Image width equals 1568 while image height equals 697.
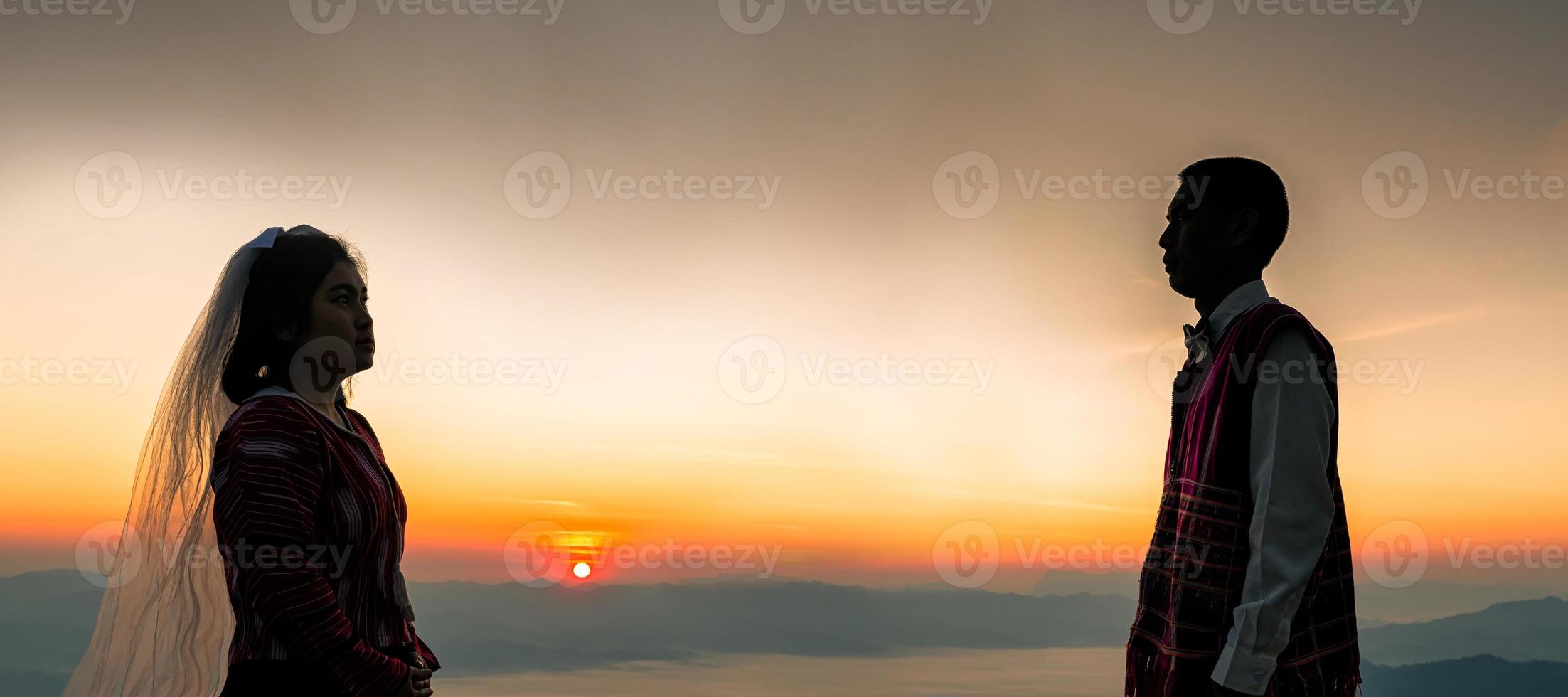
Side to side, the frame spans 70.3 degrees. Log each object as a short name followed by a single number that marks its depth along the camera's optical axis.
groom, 1.49
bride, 1.42
